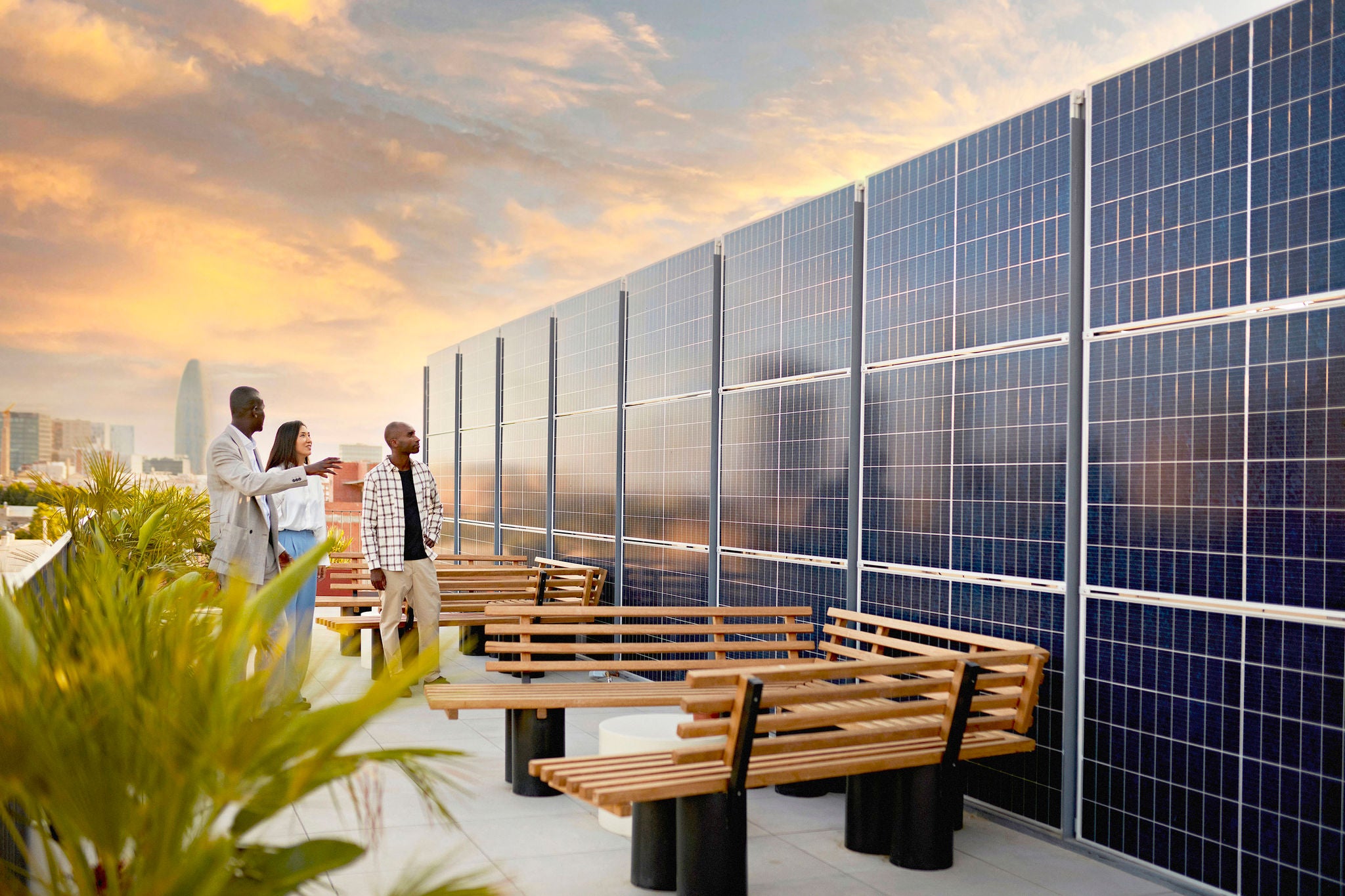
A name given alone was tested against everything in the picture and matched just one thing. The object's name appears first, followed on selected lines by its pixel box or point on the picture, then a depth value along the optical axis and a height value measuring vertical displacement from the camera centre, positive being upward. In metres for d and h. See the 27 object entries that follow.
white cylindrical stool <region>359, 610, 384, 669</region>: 10.05 -1.63
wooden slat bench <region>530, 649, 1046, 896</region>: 4.48 -1.23
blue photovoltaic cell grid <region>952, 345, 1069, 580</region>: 5.66 +0.09
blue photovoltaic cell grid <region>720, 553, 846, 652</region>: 7.37 -0.77
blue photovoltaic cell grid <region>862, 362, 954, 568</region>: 6.43 +0.08
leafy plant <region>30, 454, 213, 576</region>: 8.09 -0.39
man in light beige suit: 6.99 -0.18
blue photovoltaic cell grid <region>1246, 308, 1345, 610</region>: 4.36 +0.10
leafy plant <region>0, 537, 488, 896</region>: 1.82 -0.48
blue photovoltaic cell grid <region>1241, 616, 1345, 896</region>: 4.33 -1.10
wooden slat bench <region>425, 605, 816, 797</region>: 6.06 -1.18
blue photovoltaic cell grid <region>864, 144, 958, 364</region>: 6.49 +1.34
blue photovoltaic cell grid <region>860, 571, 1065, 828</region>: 5.62 -0.82
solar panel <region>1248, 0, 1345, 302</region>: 4.40 +1.36
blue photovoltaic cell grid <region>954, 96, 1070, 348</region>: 5.71 +1.35
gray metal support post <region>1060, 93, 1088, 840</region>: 5.53 -0.38
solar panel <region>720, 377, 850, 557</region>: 7.34 +0.06
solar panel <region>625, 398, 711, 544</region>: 9.17 +0.04
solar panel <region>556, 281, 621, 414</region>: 11.19 +1.33
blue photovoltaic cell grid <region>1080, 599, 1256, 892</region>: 4.78 -1.16
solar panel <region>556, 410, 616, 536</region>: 11.02 +0.01
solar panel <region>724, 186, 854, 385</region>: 7.40 +1.34
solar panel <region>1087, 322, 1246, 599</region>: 4.81 +0.10
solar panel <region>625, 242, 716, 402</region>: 9.34 +1.34
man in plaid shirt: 8.59 -0.49
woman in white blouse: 7.48 -0.34
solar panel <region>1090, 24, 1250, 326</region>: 4.85 +1.38
